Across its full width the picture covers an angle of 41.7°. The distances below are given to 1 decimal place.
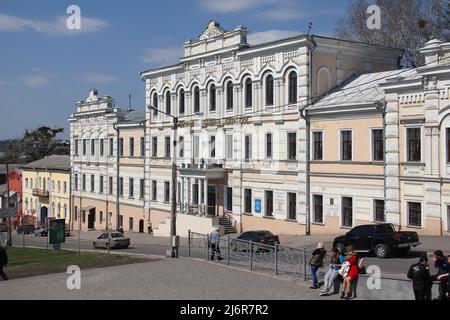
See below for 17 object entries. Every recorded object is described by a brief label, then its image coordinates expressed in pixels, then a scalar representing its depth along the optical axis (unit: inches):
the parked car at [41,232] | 2411.7
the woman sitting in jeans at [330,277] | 668.0
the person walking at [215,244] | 998.4
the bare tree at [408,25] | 1764.3
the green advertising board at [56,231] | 1266.0
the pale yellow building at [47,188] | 2721.5
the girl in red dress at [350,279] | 642.8
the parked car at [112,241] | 1575.9
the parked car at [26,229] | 2640.0
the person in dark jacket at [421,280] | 565.6
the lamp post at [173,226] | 1103.5
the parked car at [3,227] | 2845.5
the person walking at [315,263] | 700.0
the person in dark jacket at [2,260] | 855.4
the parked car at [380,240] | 987.3
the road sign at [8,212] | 1474.7
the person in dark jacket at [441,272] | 573.9
